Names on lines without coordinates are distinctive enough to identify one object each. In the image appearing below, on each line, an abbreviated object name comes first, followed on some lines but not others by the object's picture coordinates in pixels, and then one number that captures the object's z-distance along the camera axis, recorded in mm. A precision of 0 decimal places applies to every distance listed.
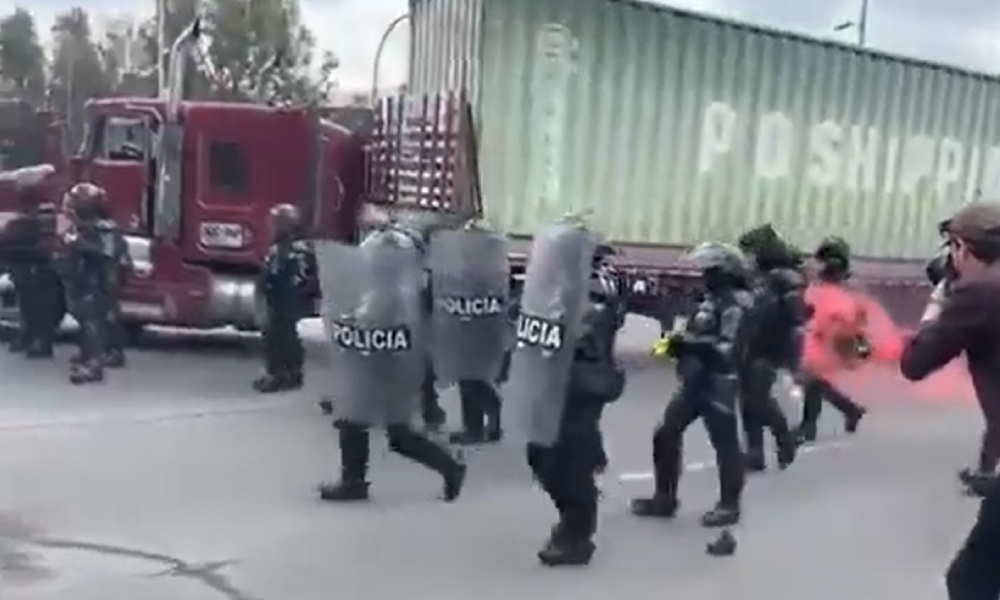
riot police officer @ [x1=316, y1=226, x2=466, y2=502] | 7637
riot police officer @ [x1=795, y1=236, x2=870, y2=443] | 10633
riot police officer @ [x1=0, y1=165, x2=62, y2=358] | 12812
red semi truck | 13406
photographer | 4715
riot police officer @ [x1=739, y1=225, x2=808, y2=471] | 9086
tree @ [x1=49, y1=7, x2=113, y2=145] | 42688
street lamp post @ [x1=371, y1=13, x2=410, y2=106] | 15591
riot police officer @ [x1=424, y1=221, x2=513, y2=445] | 8922
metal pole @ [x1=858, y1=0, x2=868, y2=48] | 26452
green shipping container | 13164
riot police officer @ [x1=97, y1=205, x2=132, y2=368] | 11836
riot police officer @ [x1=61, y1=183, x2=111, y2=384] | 11617
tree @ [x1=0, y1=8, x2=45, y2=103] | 45812
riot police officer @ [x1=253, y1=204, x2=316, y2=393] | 11766
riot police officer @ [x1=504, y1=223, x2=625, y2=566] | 6586
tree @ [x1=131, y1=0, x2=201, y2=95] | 35688
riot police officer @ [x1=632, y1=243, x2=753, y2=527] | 7531
